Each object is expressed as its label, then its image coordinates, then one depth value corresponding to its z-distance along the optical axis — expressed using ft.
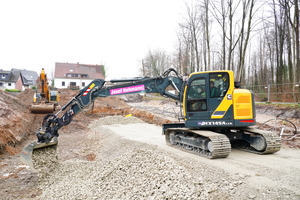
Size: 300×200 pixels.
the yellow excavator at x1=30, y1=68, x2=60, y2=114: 65.51
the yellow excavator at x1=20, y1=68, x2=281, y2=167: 24.06
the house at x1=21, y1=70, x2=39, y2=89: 222.69
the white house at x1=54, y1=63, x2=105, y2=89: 170.19
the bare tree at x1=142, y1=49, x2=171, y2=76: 149.18
